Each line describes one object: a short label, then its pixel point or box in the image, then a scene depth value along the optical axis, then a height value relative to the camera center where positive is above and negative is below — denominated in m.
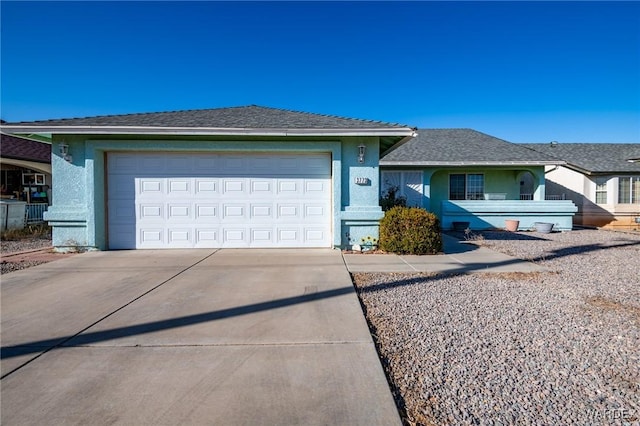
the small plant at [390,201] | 11.57 +0.21
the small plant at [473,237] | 11.18 -1.04
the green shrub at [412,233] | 8.27 -0.63
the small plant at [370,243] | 8.91 -0.93
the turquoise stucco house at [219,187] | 8.70 +0.53
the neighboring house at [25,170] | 15.27 +1.83
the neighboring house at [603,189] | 17.41 +0.93
